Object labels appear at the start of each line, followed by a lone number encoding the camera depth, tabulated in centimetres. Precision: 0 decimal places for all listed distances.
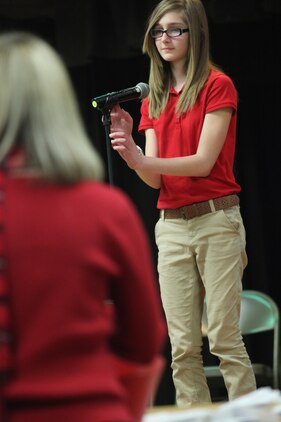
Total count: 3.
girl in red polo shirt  633
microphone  605
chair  840
